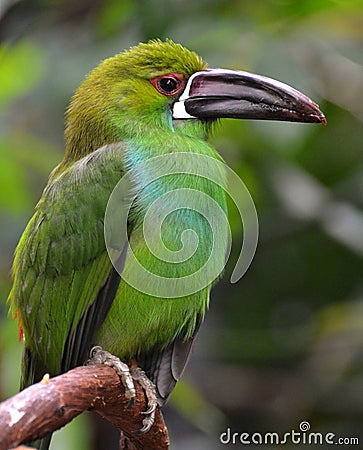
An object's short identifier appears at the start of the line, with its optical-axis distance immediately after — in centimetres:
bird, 331
